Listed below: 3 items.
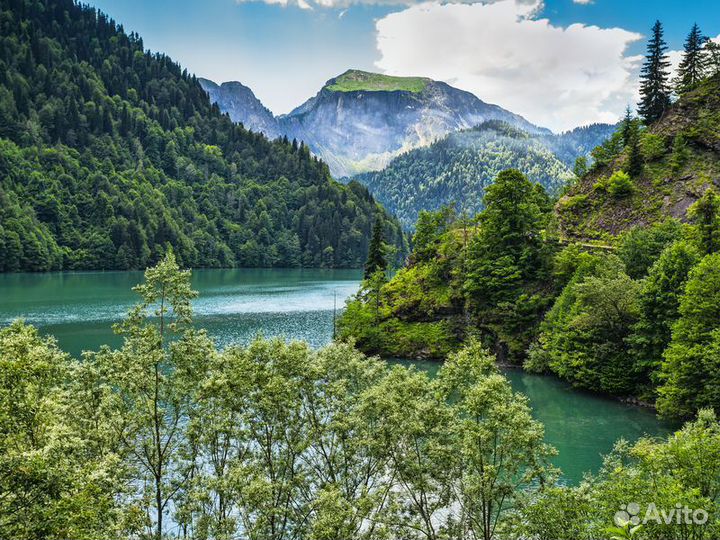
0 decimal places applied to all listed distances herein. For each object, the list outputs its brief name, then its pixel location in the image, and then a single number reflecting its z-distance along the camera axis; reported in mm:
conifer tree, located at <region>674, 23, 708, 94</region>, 82188
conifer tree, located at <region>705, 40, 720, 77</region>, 80875
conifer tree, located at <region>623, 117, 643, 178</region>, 75250
